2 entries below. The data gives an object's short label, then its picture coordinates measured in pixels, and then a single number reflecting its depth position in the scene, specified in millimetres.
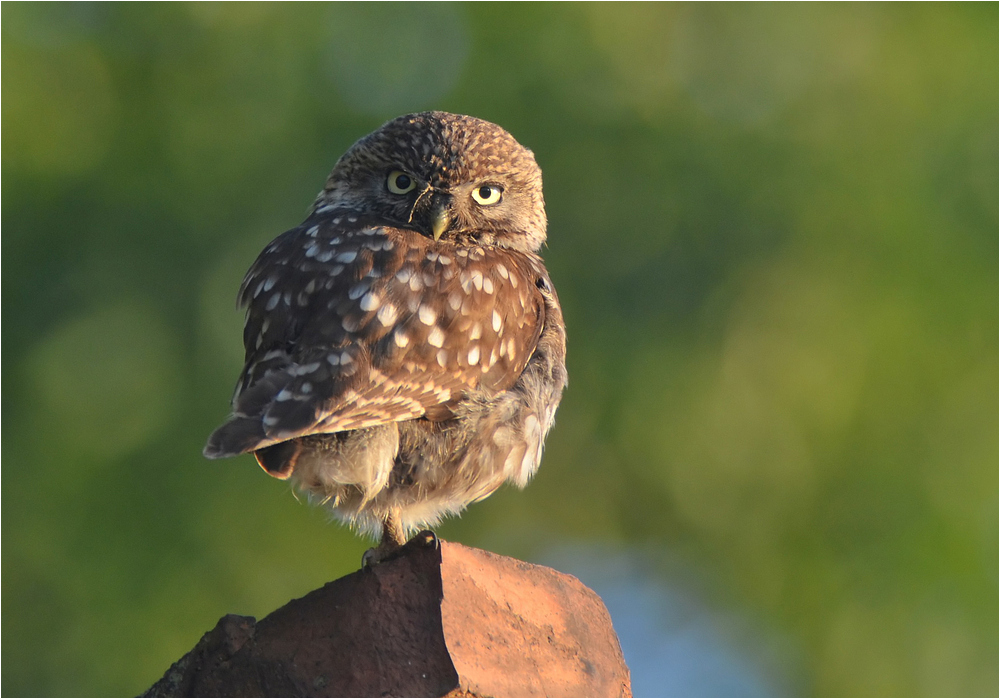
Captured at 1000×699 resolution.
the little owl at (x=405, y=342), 5691
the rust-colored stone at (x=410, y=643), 5020
